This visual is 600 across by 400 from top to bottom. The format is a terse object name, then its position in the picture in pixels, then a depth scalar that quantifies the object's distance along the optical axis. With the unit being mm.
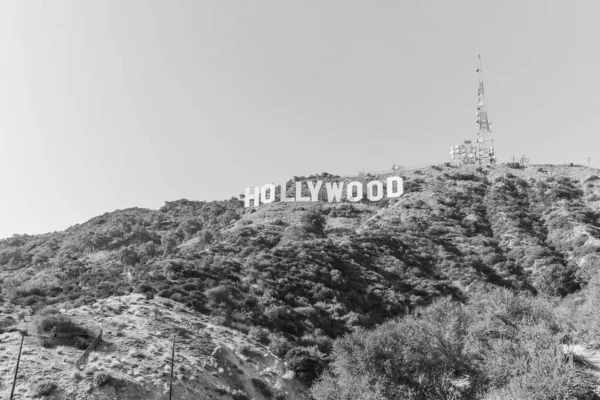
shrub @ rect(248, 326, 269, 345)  44575
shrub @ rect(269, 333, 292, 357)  43062
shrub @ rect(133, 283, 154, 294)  48834
